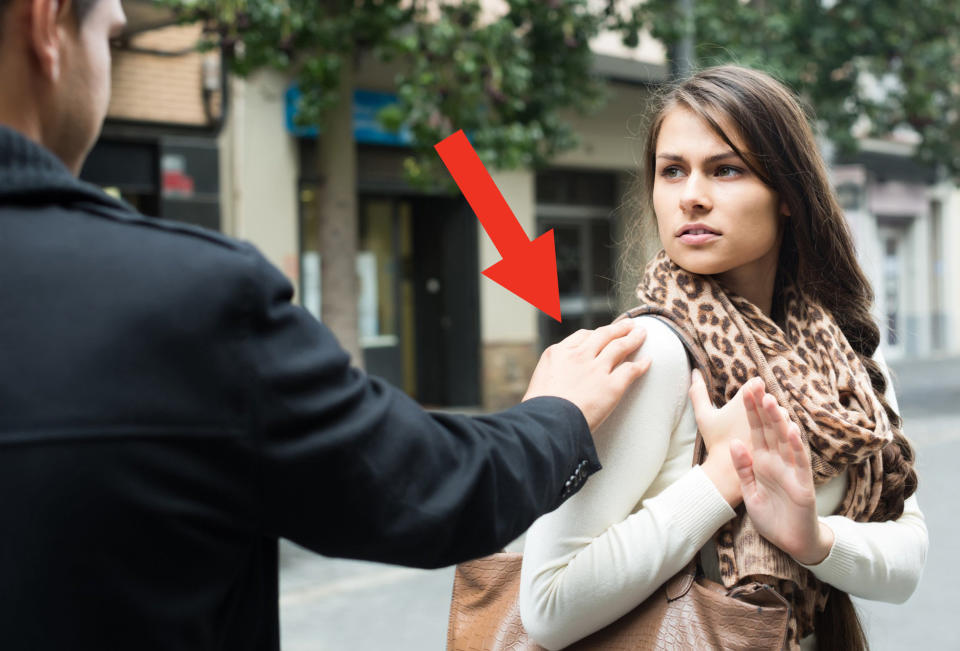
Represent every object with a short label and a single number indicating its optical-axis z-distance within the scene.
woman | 1.47
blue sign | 11.84
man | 0.88
